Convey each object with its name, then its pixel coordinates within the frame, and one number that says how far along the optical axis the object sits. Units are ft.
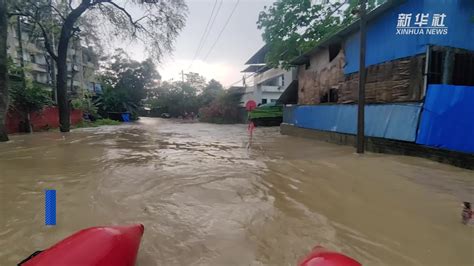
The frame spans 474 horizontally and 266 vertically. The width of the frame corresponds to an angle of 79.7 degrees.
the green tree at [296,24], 54.08
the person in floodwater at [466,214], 10.25
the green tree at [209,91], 137.39
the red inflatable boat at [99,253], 6.12
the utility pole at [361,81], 25.80
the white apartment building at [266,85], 101.02
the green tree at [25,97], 49.19
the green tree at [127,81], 119.75
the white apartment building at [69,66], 82.74
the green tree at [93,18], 48.97
